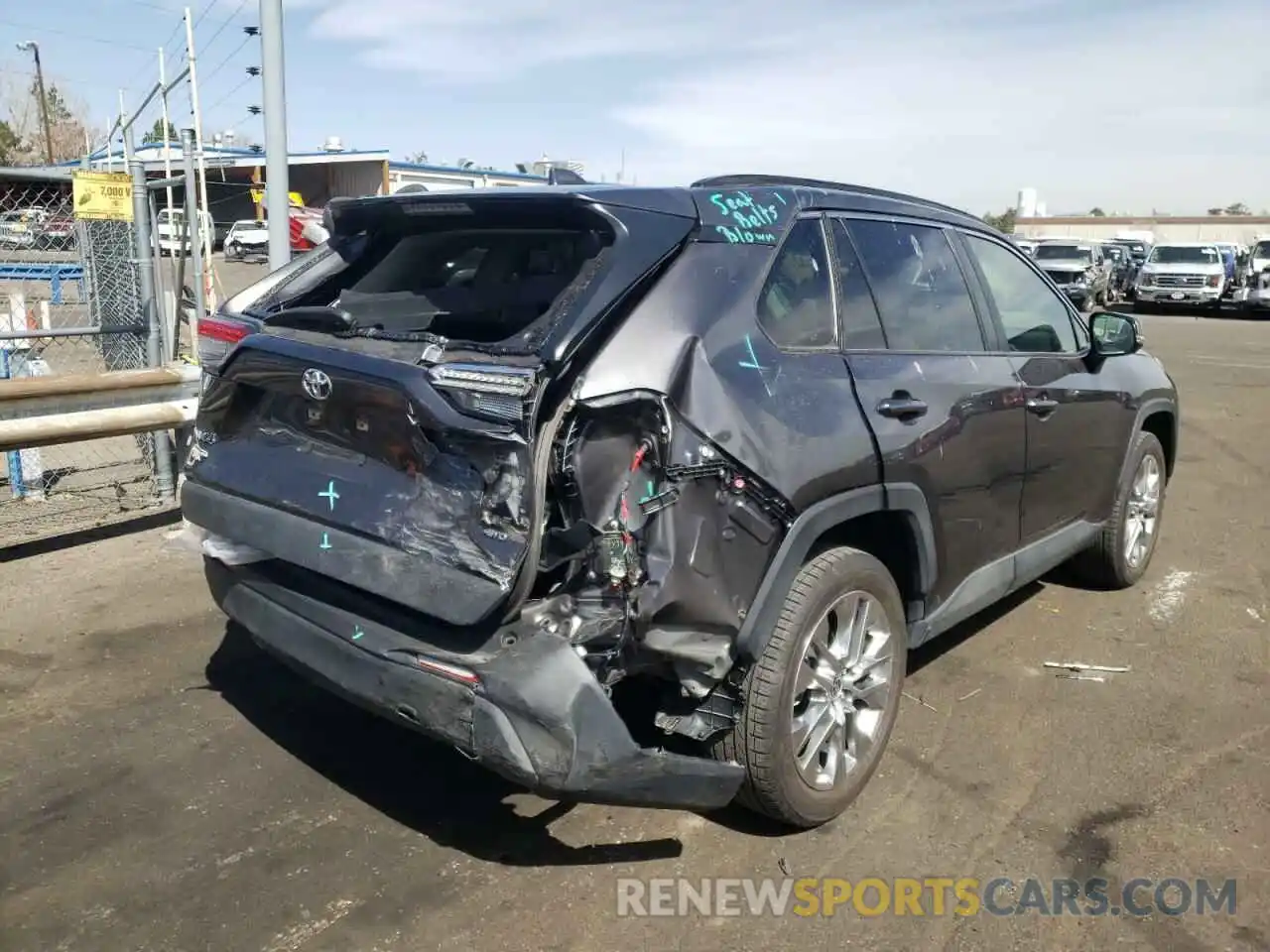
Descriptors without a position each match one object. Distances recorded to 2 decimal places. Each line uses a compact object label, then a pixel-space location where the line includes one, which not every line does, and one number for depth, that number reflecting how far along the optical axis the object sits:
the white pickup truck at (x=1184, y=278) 25.75
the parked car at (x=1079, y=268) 25.44
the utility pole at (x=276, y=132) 6.11
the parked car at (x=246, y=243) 31.15
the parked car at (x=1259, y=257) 25.14
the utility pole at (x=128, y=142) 7.64
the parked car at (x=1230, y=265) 26.98
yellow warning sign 6.37
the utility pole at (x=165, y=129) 8.31
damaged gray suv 2.69
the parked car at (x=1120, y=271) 29.89
